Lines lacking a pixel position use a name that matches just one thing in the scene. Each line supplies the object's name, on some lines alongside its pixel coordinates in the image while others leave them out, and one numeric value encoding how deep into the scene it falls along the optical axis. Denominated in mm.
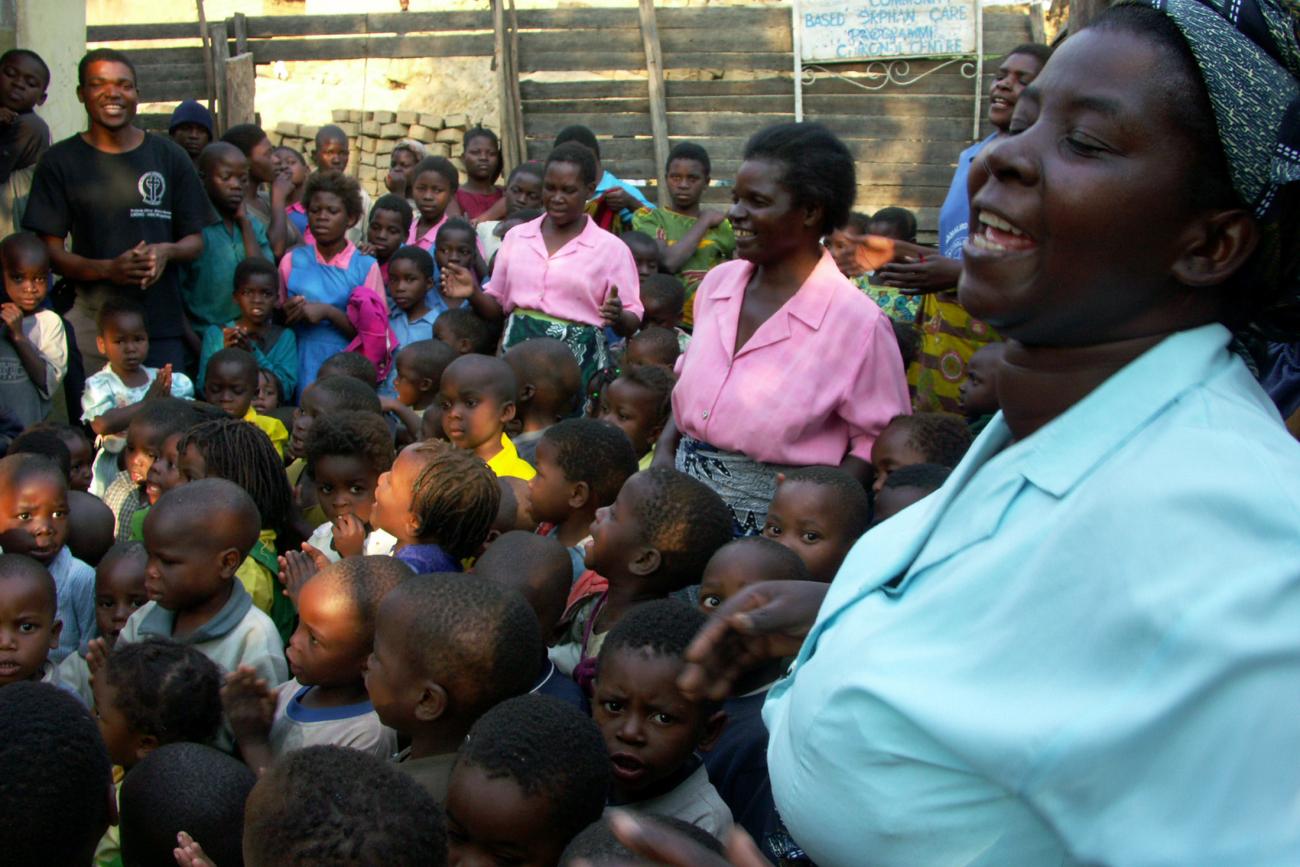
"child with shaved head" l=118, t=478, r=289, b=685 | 3479
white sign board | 11062
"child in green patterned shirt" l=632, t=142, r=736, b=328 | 7449
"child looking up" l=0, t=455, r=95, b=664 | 4047
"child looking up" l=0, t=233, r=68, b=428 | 5820
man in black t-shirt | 6219
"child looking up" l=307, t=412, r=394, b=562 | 4391
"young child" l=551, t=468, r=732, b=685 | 3359
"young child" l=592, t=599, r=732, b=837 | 2561
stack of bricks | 12305
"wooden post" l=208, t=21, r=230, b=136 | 10289
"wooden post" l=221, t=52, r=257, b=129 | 10234
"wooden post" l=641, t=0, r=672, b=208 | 10992
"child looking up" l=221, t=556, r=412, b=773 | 2908
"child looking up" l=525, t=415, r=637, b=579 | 4117
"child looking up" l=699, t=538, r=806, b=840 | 2562
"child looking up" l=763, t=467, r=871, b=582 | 3379
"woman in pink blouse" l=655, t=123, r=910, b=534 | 3619
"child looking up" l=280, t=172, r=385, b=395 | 6848
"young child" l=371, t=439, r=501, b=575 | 3742
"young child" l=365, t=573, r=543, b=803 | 2686
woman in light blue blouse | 1006
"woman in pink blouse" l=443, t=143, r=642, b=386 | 6191
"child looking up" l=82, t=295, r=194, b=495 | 5816
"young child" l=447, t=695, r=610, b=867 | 2287
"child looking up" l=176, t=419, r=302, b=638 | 4352
